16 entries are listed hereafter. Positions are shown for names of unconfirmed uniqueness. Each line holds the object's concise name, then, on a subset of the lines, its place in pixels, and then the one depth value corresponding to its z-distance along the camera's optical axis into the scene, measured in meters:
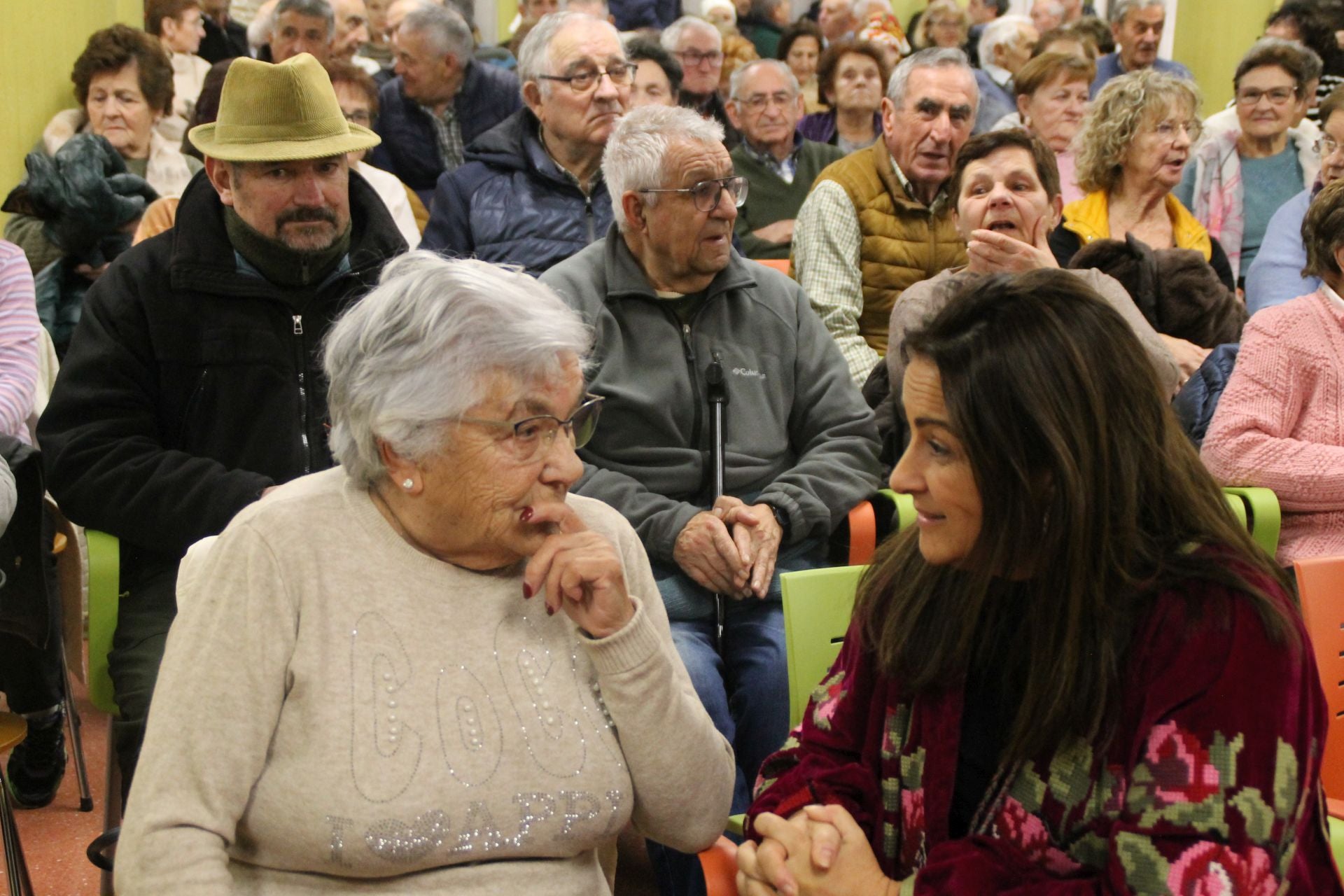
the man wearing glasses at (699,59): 6.02
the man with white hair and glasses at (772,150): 4.99
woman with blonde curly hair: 3.86
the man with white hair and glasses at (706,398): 2.58
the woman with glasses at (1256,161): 4.98
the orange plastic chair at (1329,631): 1.99
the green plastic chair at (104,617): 2.35
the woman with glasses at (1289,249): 3.82
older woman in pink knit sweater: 2.82
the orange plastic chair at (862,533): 2.77
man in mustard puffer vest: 3.70
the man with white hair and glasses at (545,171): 3.76
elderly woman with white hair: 1.48
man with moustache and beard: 2.44
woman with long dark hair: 1.29
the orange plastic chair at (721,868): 1.60
